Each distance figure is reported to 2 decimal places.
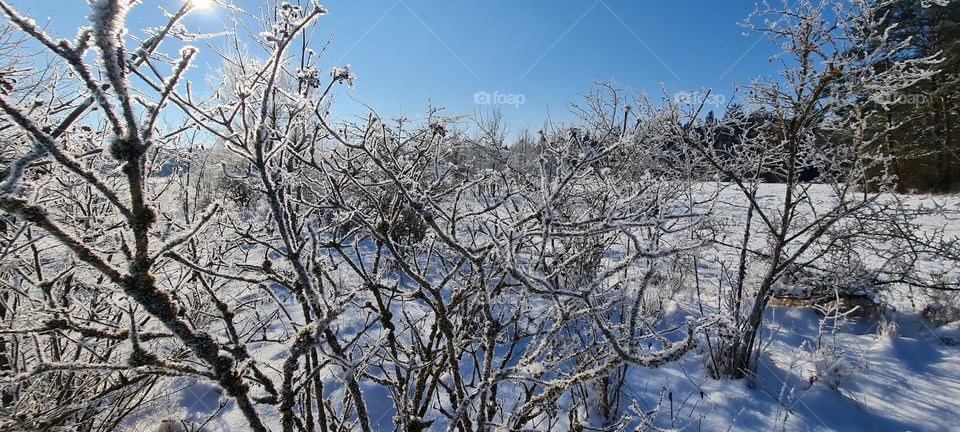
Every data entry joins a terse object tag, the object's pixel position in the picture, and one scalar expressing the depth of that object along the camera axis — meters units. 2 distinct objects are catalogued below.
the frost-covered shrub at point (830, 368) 3.15
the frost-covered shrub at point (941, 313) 4.23
